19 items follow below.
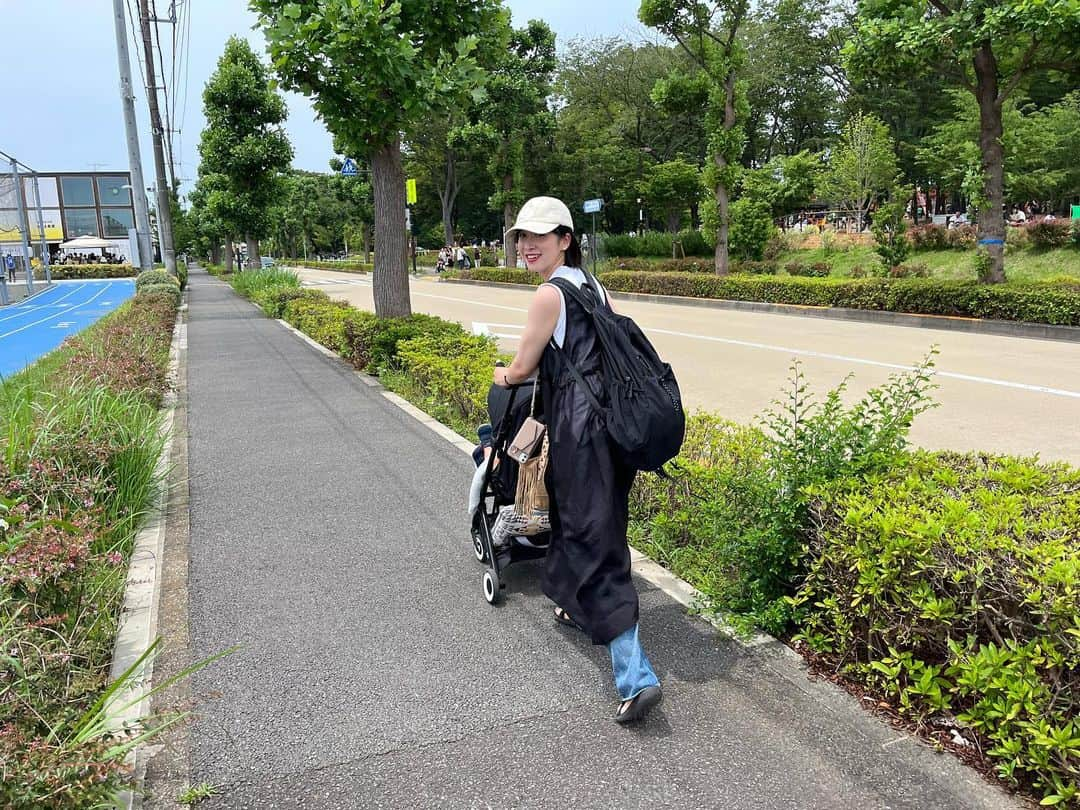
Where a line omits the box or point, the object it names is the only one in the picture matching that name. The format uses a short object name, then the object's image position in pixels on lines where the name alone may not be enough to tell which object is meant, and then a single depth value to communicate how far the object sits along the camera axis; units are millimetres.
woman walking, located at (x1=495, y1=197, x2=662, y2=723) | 2561
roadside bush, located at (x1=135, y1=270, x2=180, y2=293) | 19531
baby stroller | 3279
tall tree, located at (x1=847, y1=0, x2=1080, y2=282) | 11477
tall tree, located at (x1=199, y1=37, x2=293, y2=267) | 24000
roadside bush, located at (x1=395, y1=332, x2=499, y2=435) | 6547
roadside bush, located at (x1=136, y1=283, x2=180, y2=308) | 17550
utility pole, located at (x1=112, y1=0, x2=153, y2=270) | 16375
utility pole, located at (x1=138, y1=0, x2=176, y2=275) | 20953
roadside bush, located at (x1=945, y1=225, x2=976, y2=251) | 25172
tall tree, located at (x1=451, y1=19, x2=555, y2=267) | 30094
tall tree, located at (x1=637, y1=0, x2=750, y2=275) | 19469
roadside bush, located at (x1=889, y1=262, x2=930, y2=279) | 20345
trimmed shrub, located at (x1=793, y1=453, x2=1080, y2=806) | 2029
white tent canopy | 57844
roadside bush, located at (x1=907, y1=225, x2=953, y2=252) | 25953
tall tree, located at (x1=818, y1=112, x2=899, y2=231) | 26172
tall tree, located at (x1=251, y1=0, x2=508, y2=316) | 8062
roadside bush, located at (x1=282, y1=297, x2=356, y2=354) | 11438
